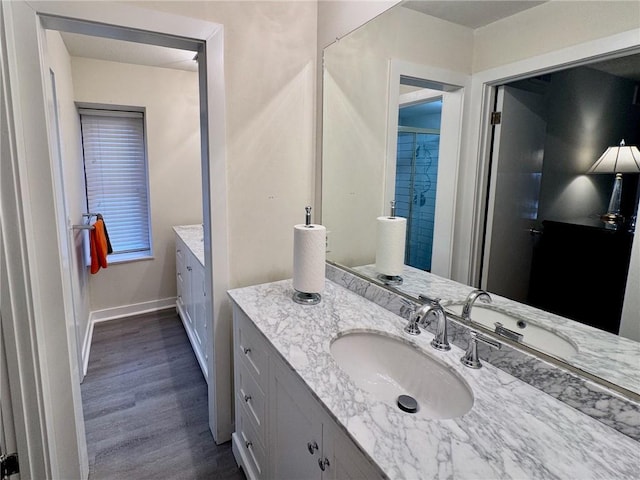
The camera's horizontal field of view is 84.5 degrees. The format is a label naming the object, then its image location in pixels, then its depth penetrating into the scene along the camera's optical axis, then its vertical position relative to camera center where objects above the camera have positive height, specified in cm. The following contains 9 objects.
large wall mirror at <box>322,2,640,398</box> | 86 +8
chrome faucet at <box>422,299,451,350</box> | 112 -45
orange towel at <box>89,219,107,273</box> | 268 -49
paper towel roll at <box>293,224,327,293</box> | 151 -31
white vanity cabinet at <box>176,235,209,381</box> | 241 -89
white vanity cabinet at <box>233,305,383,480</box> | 88 -75
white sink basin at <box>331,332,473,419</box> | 102 -61
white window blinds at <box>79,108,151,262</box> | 324 +6
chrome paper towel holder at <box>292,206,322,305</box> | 155 -50
